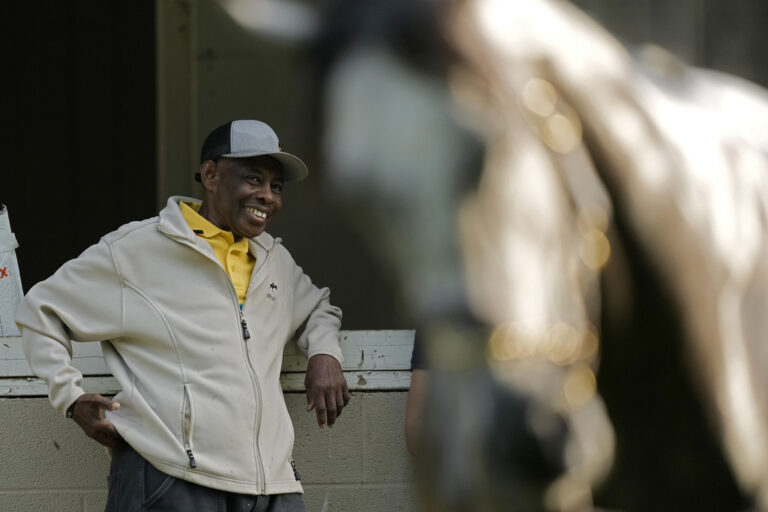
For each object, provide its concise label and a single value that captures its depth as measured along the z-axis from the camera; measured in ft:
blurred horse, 16.13
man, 29.52
